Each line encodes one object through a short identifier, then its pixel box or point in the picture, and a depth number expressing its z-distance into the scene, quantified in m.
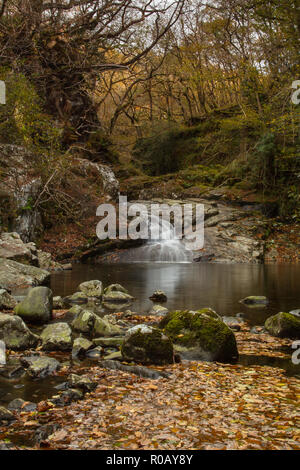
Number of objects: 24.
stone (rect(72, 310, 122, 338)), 5.79
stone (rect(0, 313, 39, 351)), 5.11
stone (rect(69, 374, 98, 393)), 3.86
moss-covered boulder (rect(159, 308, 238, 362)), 4.86
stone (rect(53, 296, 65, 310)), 7.80
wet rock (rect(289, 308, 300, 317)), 7.31
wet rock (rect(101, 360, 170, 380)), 4.27
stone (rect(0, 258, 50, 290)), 9.71
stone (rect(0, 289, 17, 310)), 7.26
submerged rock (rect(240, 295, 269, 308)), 8.58
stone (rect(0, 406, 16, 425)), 3.17
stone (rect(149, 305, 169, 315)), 7.43
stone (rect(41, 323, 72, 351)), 5.15
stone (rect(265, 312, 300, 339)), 5.85
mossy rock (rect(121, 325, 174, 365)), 4.70
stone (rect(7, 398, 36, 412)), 3.39
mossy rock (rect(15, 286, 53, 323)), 6.56
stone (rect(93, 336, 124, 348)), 5.33
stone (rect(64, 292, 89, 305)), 8.60
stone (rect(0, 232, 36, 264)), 12.23
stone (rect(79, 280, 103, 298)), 9.07
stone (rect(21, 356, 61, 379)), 4.21
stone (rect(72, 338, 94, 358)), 4.97
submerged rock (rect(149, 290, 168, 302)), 8.79
